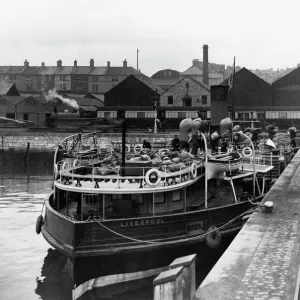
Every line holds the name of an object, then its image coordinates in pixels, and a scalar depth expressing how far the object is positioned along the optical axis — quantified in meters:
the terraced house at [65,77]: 134.62
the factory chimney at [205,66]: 107.15
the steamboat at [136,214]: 17.61
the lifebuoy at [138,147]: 29.75
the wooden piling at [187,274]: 9.77
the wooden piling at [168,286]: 9.38
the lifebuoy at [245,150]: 27.18
